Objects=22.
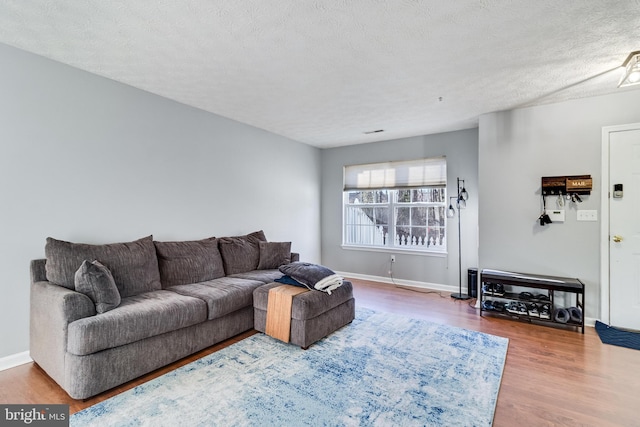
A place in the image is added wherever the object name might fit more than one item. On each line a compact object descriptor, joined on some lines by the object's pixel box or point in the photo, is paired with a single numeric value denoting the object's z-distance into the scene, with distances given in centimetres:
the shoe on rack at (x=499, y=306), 358
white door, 316
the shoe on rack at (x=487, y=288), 368
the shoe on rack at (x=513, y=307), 351
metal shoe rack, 319
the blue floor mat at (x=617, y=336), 287
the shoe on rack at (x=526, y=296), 346
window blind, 492
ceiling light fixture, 238
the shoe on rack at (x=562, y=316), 326
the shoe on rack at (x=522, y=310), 346
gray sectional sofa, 200
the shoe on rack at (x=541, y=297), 341
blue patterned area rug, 181
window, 497
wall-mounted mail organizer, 335
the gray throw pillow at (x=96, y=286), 219
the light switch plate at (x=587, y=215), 333
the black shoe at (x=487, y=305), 362
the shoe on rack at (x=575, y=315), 320
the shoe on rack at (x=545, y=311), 335
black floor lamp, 461
